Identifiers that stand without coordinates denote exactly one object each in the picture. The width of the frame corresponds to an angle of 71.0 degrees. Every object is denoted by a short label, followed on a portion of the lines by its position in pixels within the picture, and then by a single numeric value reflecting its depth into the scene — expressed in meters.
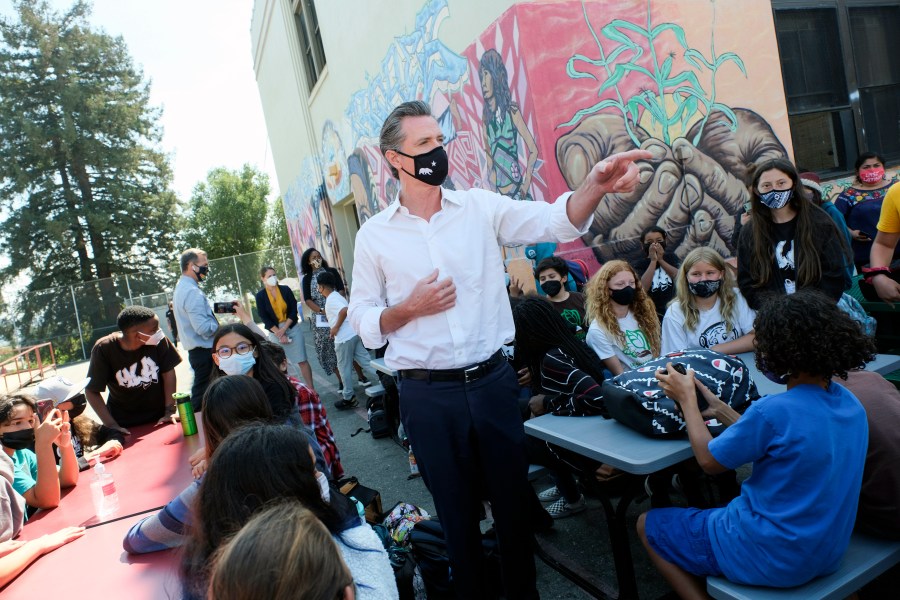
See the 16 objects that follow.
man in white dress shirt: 2.22
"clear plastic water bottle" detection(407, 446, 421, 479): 4.57
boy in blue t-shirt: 1.80
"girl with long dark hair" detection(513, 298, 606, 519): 2.88
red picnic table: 2.06
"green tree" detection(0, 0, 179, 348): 24.75
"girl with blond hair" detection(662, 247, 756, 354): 3.68
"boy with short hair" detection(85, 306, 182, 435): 4.68
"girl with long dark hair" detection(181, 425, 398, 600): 1.66
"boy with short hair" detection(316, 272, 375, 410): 6.70
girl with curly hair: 3.81
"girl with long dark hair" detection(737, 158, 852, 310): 3.34
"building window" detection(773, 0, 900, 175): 6.80
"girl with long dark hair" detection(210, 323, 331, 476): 3.10
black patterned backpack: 2.35
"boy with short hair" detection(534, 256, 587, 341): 4.41
